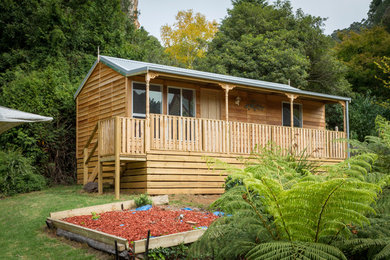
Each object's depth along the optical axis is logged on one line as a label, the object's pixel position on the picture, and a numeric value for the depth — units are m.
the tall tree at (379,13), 34.21
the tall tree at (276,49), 26.08
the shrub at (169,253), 5.82
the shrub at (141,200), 9.35
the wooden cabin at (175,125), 11.83
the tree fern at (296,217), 3.39
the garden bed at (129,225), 6.03
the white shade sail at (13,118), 7.59
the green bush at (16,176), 13.80
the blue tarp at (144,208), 8.96
